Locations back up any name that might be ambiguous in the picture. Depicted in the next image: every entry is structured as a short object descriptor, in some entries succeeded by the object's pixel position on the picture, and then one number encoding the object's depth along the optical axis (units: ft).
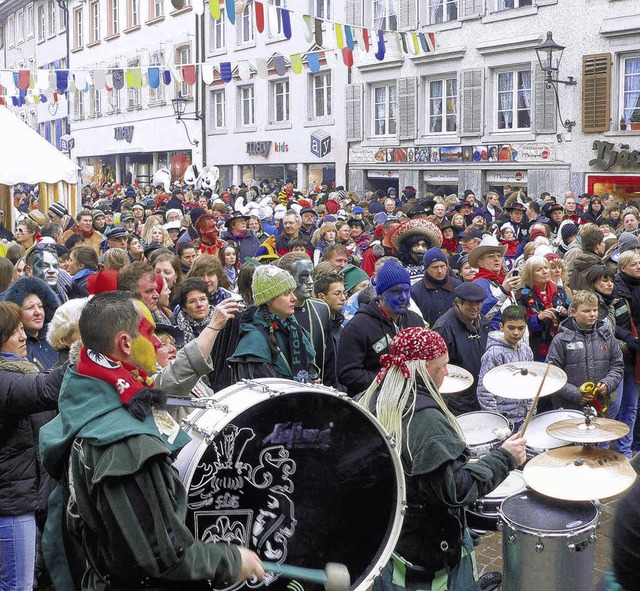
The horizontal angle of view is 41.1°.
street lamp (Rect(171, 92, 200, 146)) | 106.33
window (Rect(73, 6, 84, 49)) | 134.21
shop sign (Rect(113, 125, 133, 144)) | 123.65
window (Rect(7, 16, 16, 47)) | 162.81
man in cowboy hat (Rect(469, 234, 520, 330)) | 22.47
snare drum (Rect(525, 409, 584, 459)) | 15.40
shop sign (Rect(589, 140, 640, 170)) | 59.06
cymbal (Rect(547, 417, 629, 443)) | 13.71
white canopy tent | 40.14
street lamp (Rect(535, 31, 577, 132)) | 61.57
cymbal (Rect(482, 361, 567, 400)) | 15.38
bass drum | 9.39
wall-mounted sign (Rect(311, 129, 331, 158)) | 87.66
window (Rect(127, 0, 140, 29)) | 115.85
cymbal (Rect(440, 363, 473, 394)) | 15.61
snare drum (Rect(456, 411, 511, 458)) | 14.30
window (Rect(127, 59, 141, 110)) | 120.51
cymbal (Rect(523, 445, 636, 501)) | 12.65
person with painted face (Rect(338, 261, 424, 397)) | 16.89
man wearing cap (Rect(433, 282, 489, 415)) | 20.16
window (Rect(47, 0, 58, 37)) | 141.49
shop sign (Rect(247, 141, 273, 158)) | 95.96
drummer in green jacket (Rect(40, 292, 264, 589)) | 7.86
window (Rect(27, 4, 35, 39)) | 151.33
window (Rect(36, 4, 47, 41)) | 146.60
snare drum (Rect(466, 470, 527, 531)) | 14.14
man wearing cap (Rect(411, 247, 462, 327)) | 23.86
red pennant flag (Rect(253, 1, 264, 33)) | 50.95
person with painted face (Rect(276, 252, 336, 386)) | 17.10
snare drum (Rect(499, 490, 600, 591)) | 13.04
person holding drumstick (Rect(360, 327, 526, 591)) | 10.90
